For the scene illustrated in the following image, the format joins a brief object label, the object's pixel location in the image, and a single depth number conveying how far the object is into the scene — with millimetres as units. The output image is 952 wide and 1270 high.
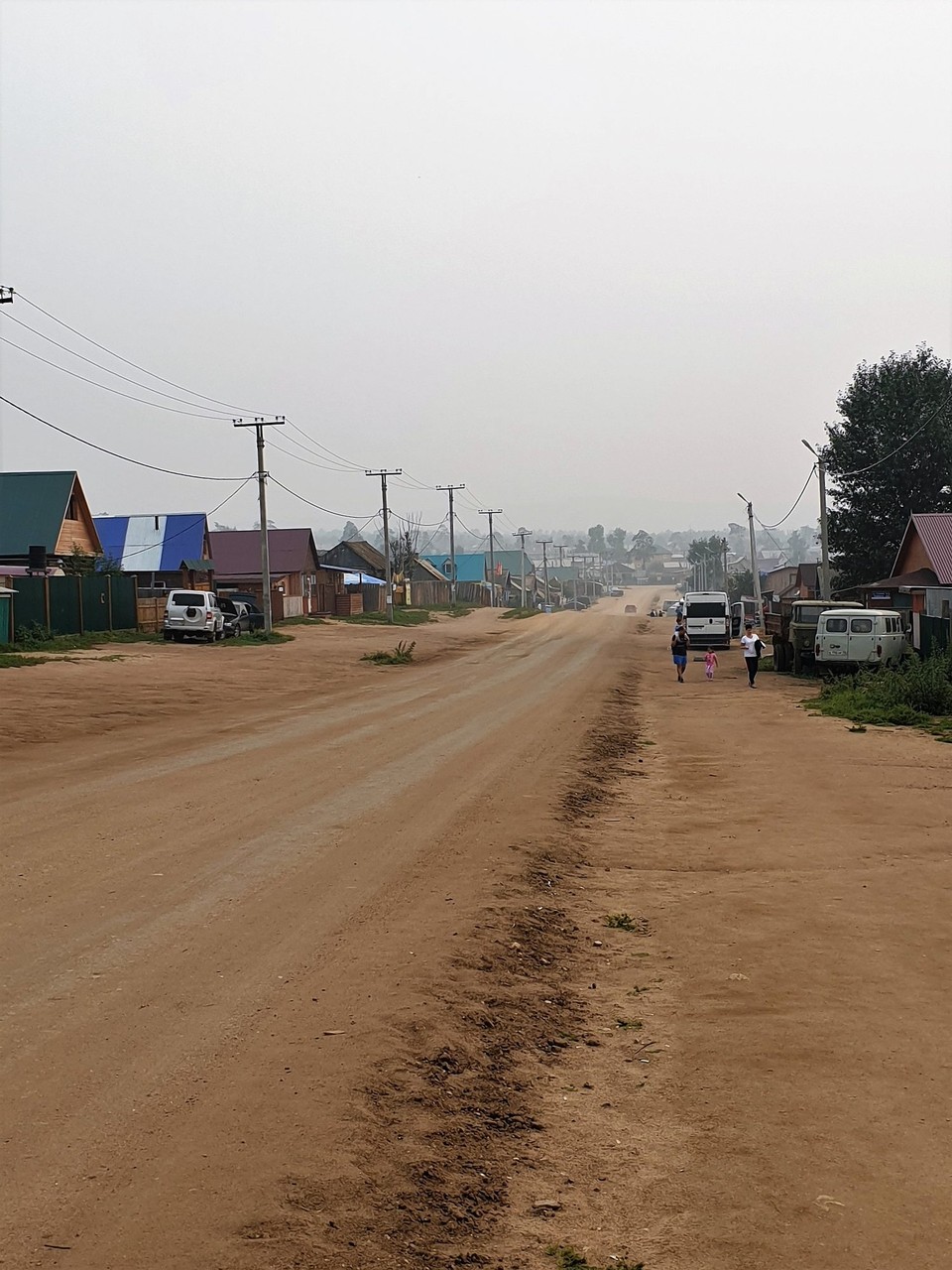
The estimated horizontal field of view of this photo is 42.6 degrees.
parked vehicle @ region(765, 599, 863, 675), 32062
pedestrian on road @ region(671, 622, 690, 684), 31359
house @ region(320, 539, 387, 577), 98506
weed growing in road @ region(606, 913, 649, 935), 8852
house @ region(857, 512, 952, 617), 41125
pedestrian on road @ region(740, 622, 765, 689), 29344
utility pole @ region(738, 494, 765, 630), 64625
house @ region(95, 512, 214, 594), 60969
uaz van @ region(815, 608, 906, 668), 28891
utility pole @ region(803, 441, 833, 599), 43094
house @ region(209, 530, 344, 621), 70125
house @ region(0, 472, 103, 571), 49062
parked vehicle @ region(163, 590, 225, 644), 44562
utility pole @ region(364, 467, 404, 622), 65950
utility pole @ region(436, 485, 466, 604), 92875
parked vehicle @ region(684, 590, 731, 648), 46156
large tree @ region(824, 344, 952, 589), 54156
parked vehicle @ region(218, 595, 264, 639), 48594
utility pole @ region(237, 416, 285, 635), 48125
